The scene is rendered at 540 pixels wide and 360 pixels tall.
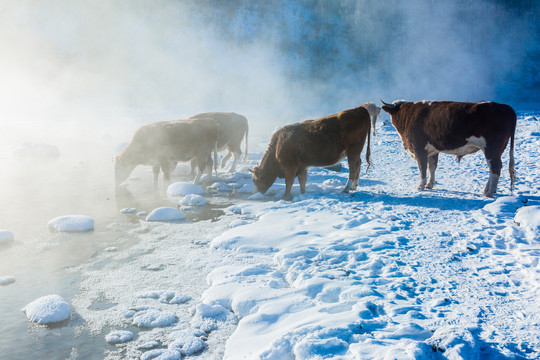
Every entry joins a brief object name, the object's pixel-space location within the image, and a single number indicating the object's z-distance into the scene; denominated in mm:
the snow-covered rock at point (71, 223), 5898
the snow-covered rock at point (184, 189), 8289
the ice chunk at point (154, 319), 3296
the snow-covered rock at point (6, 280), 4141
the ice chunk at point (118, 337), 3094
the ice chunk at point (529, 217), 4551
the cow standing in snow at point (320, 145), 7414
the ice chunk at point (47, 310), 3381
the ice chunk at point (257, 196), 7918
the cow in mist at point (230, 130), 10828
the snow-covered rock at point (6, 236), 5388
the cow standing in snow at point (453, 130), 6281
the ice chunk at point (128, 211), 7020
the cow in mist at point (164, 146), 8852
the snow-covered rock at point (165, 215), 6473
